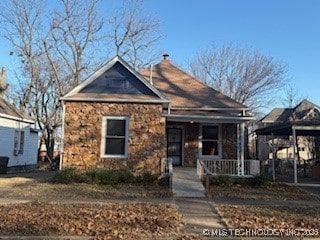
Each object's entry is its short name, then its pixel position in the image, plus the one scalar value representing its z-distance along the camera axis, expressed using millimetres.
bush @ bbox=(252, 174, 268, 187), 10956
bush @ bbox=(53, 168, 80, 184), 10562
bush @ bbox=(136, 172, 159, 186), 10837
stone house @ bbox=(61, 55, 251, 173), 11464
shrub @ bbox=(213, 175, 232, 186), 10798
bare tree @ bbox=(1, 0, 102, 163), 22345
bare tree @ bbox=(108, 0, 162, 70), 23793
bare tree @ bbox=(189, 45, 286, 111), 26818
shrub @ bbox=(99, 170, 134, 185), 10513
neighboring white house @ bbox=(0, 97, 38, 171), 16341
